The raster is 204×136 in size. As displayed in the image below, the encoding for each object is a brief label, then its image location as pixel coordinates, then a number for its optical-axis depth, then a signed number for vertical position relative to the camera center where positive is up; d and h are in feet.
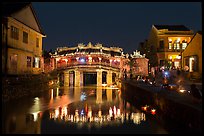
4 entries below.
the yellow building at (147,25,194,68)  150.20 +16.16
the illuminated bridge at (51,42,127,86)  159.84 +5.36
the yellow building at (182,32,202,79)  86.84 +4.66
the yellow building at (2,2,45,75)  80.68 +10.98
